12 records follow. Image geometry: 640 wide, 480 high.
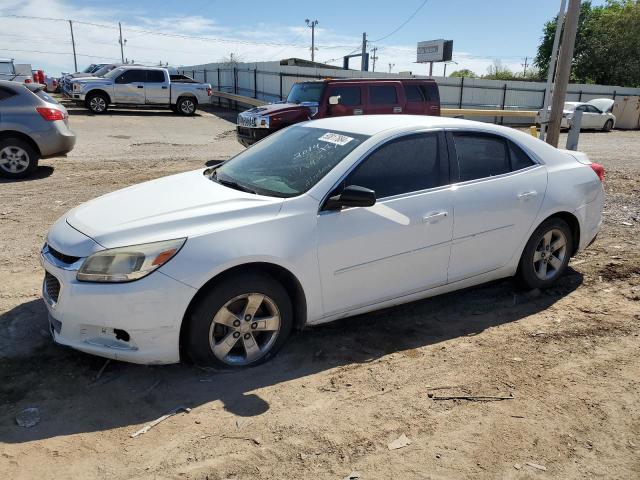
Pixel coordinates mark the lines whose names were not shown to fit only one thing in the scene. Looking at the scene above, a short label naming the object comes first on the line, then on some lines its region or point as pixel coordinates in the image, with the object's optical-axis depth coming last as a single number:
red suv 11.76
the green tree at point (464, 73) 77.39
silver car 8.89
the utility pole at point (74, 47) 63.16
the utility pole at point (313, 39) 69.62
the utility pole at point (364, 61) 36.22
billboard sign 33.03
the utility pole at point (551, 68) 10.58
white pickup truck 21.77
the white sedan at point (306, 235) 3.16
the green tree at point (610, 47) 43.28
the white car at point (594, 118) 23.95
